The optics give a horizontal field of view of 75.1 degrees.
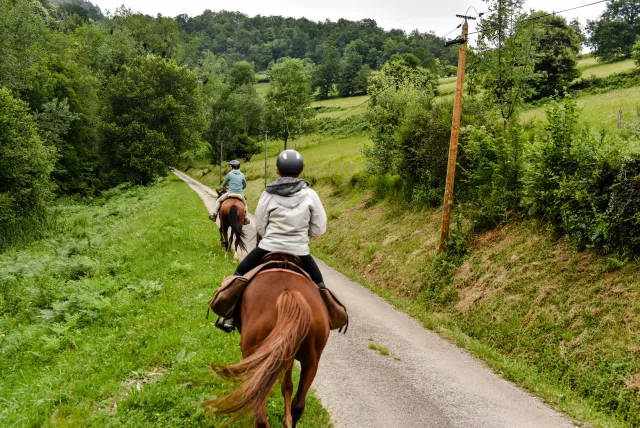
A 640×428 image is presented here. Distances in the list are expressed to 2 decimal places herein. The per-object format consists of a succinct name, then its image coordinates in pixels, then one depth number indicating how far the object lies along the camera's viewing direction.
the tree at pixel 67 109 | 36.06
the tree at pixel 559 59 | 41.47
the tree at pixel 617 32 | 55.03
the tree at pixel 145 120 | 43.38
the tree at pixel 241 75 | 89.94
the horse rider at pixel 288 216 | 5.32
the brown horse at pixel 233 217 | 13.33
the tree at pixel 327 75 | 97.38
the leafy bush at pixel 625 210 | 9.50
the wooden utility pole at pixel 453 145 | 13.48
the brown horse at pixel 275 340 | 3.94
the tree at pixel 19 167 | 24.02
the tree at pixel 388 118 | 23.52
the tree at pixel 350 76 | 92.62
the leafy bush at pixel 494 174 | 13.86
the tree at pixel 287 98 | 64.50
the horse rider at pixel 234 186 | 13.84
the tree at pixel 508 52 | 16.55
